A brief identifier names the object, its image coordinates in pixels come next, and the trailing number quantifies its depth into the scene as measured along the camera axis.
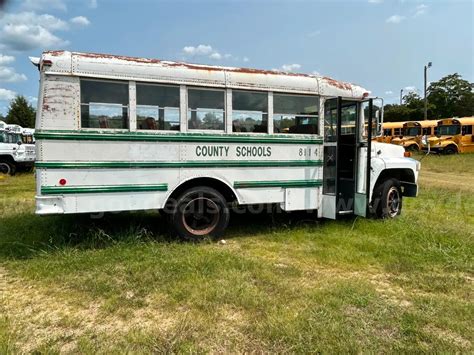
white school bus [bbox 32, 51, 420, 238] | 4.93
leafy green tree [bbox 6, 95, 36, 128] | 53.16
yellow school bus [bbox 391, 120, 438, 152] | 27.92
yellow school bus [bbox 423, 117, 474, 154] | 26.44
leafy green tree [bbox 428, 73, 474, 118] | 45.56
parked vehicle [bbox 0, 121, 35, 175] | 17.16
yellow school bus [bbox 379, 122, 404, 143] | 30.80
